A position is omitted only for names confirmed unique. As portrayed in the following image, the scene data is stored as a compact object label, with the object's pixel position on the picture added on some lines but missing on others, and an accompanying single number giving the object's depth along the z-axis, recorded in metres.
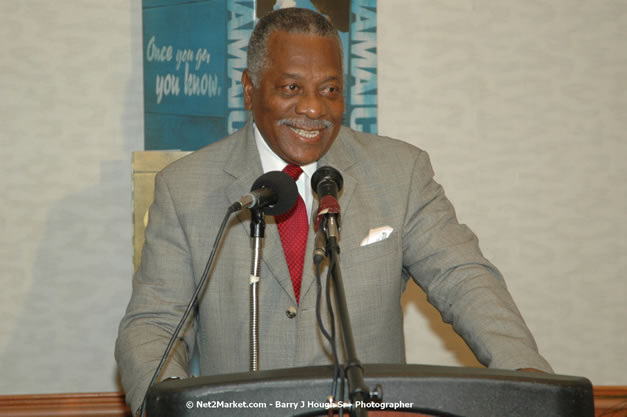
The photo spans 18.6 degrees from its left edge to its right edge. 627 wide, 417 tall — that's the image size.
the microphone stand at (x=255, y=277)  2.56
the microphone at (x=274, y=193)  2.54
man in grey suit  2.85
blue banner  3.43
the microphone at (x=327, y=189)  2.48
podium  2.34
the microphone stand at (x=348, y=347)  2.10
